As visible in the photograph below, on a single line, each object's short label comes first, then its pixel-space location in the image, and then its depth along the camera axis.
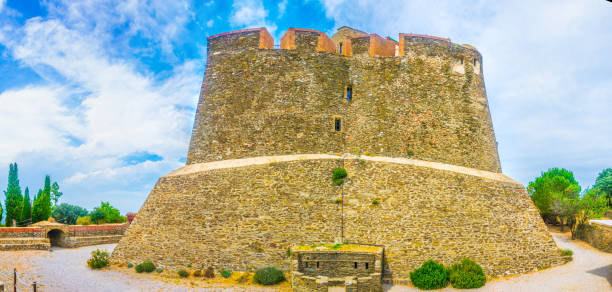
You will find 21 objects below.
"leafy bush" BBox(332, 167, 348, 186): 15.91
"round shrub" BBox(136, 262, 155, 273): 15.82
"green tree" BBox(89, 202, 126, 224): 34.12
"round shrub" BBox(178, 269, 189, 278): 15.07
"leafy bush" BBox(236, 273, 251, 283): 14.24
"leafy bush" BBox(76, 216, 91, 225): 31.87
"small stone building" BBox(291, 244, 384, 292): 13.30
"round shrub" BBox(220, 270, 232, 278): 14.68
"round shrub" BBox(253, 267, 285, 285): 13.90
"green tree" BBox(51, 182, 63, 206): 42.97
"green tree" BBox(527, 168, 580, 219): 24.86
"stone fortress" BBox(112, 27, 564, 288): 15.27
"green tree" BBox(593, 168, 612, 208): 36.62
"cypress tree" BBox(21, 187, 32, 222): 31.86
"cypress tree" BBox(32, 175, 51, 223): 32.47
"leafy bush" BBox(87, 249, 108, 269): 16.84
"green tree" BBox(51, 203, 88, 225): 35.88
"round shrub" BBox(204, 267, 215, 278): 14.81
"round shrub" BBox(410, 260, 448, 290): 13.77
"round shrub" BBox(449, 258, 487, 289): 13.88
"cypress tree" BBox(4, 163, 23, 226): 31.55
